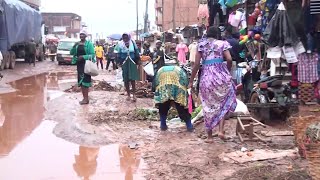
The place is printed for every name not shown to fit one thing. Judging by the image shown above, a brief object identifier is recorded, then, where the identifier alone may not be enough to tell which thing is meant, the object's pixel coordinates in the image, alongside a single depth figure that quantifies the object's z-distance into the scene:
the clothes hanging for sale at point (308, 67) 8.03
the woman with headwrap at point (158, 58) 11.98
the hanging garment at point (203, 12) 16.55
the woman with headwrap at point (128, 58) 10.39
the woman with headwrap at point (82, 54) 9.93
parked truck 19.84
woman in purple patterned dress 6.25
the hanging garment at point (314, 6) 7.60
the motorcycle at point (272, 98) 7.58
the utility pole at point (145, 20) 43.19
